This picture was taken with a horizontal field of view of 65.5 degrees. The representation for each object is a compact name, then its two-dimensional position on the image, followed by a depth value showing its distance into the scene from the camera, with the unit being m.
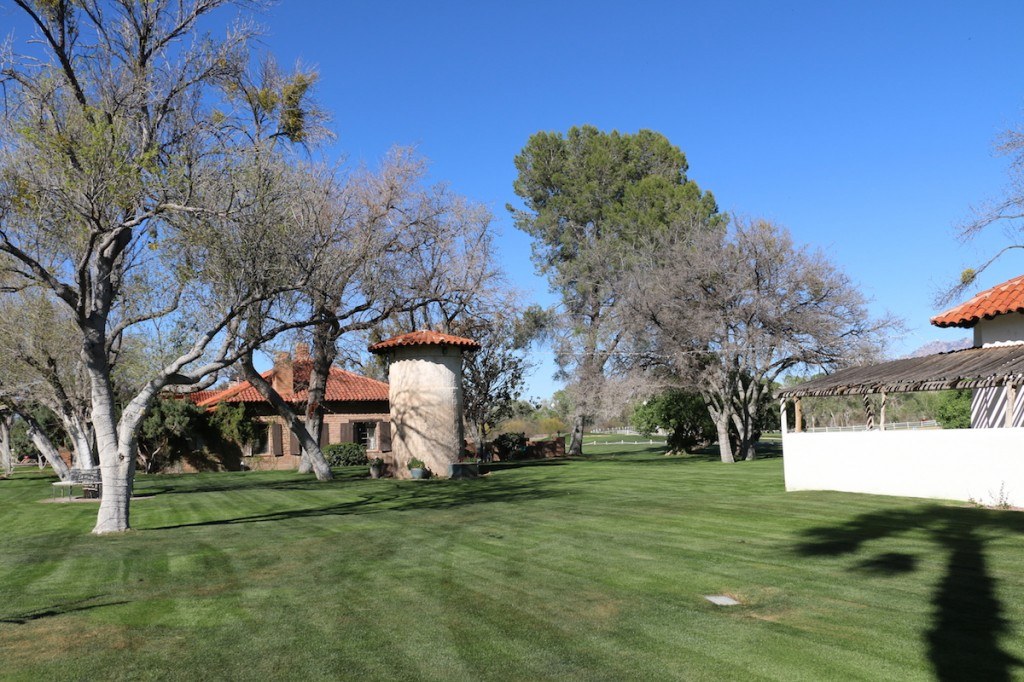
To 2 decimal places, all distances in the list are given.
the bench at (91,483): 21.83
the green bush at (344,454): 39.06
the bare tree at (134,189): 12.91
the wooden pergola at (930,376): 15.02
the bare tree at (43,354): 23.17
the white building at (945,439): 14.92
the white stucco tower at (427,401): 27.27
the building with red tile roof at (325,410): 39.78
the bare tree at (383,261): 25.88
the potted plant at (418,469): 26.67
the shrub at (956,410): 39.22
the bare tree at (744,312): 32.44
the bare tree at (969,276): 21.92
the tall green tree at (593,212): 42.19
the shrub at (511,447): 41.97
